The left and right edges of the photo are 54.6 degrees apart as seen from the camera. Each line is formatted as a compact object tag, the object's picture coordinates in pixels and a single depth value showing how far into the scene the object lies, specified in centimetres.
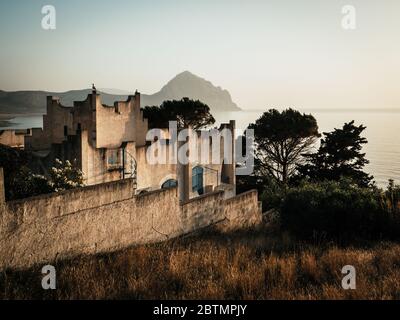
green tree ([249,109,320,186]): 3778
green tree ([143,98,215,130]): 4147
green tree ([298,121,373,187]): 3466
